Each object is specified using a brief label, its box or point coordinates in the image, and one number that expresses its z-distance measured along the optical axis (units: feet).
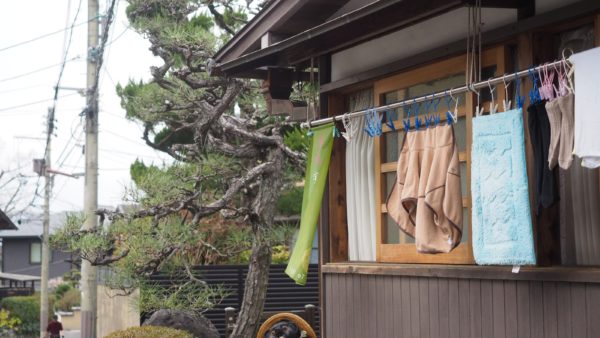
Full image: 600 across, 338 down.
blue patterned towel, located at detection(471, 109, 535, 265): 23.06
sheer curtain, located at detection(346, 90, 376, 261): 33.09
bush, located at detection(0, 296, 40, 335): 146.82
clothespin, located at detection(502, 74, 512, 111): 24.28
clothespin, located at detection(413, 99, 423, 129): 28.07
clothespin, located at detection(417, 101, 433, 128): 28.68
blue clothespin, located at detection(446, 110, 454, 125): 26.43
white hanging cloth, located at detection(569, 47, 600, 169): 20.67
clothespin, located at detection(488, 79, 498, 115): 24.62
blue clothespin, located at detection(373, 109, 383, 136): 30.17
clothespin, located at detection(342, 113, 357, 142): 31.91
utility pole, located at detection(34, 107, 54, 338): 106.93
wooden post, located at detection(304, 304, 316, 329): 45.44
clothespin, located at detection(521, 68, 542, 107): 23.12
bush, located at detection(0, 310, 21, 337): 127.03
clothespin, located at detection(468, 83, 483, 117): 25.07
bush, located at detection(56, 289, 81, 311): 162.61
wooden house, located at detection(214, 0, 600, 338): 23.53
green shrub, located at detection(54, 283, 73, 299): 169.78
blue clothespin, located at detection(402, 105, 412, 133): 28.68
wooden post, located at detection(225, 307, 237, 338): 52.47
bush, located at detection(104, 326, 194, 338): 46.78
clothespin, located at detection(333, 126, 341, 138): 32.15
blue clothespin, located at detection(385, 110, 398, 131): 30.94
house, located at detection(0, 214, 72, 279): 204.85
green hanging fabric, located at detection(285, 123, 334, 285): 32.55
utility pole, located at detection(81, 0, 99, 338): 64.75
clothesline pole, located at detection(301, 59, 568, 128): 23.00
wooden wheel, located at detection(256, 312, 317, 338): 38.83
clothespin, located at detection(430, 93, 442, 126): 28.30
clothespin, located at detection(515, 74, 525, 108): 23.87
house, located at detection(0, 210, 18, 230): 92.22
